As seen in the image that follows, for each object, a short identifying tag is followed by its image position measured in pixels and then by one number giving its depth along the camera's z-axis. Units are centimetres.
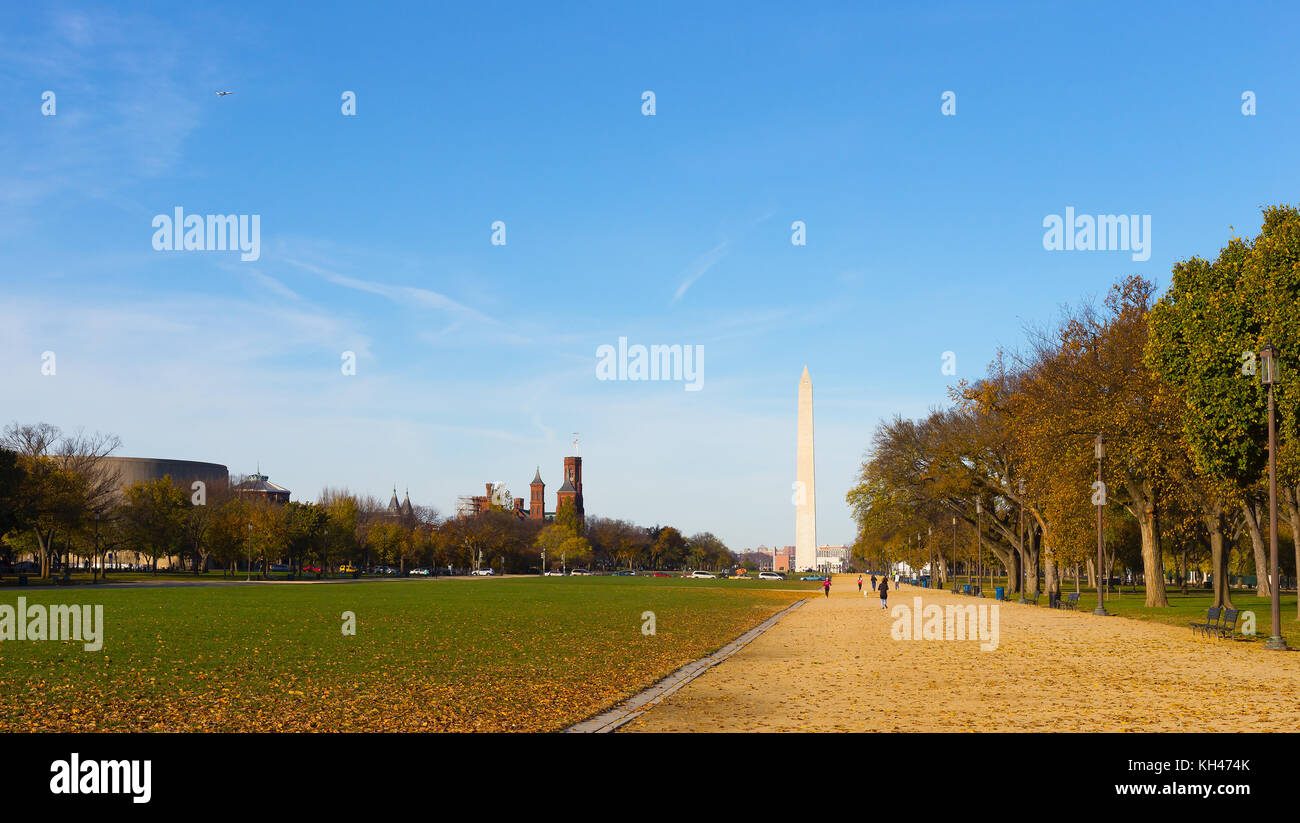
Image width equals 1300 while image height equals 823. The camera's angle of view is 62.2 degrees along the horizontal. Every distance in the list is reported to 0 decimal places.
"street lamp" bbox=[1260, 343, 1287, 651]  2550
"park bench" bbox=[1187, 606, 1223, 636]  2976
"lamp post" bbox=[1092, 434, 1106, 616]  3944
